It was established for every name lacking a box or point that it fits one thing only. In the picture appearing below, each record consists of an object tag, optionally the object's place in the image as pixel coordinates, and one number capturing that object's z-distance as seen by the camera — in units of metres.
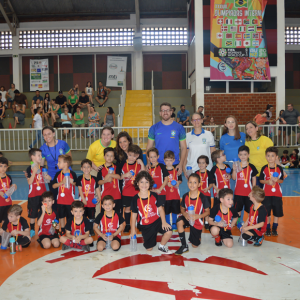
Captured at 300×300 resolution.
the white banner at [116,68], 19.83
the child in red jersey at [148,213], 4.64
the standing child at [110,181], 5.29
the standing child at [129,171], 5.25
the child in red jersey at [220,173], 5.45
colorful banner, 14.67
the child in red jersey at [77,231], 4.70
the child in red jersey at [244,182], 5.34
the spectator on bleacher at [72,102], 16.08
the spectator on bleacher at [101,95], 17.39
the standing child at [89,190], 5.43
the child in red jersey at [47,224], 4.89
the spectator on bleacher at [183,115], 15.22
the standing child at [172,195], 5.41
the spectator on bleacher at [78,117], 14.88
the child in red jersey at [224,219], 4.79
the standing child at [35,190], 5.34
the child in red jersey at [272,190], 5.24
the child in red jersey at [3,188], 5.28
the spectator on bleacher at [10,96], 17.23
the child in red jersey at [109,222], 4.77
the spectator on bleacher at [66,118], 14.04
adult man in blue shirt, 5.47
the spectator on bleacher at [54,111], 15.10
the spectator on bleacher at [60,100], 16.23
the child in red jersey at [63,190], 5.24
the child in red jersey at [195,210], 4.67
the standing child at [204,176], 5.47
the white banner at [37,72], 20.11
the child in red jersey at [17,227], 4.82
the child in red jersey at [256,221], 4.78
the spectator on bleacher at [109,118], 14.11
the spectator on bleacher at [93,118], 13.93
